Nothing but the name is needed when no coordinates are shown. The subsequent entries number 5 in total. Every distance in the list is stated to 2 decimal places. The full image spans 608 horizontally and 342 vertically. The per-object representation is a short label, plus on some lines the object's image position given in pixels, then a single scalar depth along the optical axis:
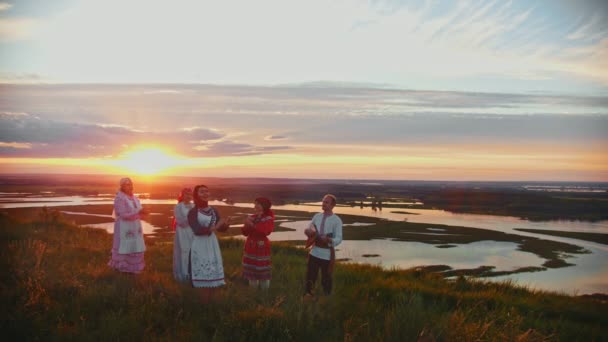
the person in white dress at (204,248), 9.41
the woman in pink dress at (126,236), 11.00
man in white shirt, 10.30
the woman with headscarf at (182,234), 11.01
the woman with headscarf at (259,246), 10.07
